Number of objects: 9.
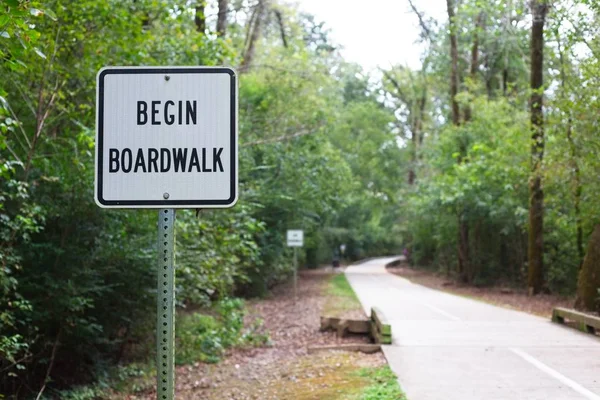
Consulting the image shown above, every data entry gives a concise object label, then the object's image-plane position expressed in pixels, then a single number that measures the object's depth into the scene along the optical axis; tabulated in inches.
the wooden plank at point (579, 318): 488.1
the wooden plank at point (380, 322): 461.4
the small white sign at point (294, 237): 920.2
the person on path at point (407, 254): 2299.5
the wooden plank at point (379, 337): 461.1
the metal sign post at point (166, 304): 104.2
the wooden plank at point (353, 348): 457.0
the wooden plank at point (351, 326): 545.8
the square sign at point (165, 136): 109.3
